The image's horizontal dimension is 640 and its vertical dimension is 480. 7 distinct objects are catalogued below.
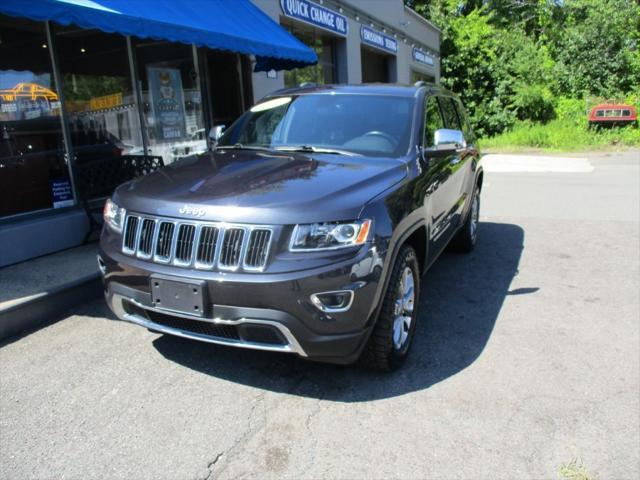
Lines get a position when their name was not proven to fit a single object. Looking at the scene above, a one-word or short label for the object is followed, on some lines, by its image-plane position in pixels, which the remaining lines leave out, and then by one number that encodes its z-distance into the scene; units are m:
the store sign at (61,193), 6.37
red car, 20.31
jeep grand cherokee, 2.89
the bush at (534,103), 22.44
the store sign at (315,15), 10.95
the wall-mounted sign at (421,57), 20.24
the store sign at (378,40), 15.32
